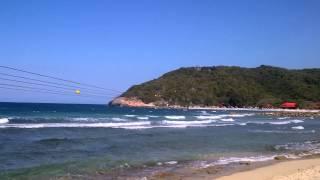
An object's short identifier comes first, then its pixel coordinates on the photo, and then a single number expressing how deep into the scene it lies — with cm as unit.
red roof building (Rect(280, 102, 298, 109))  9291
